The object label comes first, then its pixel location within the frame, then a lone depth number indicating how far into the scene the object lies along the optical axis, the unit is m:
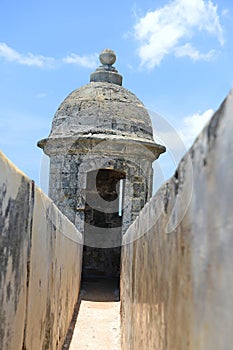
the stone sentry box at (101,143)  10.76
